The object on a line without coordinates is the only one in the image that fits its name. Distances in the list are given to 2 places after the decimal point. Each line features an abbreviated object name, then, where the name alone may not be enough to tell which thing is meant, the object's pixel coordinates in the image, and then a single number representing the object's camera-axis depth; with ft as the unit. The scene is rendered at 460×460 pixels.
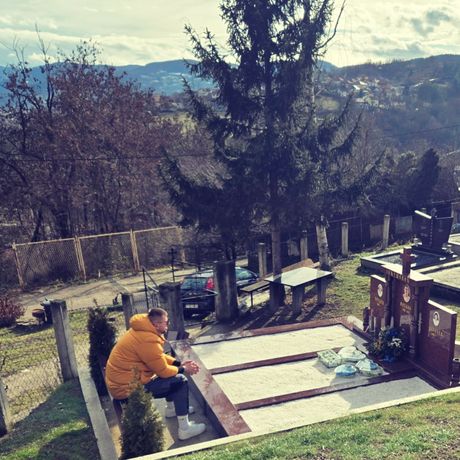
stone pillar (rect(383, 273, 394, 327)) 25.41
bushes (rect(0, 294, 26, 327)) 42.70
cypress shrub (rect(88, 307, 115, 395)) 23.79
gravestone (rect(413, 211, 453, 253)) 48.70
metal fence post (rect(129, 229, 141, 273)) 63.98
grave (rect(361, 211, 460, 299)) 43.78
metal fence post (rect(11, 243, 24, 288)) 57.57
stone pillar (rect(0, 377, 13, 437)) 20.15
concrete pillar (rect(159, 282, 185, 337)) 30.63
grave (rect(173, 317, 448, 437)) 19.40
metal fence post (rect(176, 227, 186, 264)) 66.28
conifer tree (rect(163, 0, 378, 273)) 39.86
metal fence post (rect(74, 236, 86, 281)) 60.54
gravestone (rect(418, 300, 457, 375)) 20.98
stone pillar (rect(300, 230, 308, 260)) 53.80
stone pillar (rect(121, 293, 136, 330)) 29.17
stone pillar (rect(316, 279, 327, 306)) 37.29
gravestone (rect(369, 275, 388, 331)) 26.02
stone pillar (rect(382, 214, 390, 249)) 61.31
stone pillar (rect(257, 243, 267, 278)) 50.70
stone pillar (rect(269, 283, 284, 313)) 36.91
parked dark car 39.86
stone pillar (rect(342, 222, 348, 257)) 59.12
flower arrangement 23.49
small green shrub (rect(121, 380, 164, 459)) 15.31
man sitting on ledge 17.95
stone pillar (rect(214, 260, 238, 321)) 35.04
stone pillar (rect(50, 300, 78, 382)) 25.31
